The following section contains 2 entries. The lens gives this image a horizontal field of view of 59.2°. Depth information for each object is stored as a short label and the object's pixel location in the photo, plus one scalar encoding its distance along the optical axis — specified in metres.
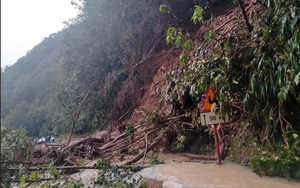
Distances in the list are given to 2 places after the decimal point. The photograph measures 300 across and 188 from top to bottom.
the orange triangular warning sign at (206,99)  5.25
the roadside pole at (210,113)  5.21
